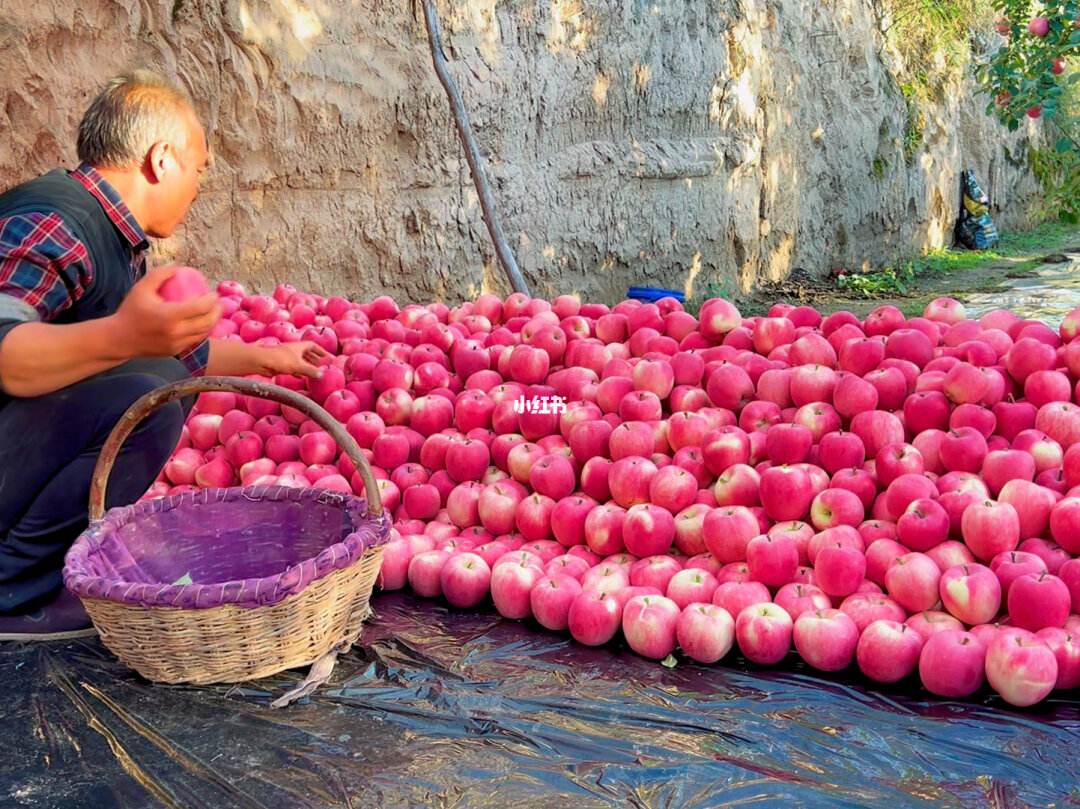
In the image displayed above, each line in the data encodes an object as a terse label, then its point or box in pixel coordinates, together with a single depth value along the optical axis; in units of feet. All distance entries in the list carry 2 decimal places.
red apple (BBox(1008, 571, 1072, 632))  6.22
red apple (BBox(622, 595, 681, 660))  6.88
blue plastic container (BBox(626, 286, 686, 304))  21.15
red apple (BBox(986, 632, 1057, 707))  5.87
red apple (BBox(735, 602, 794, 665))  6.64
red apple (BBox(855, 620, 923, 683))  6.34
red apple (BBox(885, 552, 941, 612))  6.69
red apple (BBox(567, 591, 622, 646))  7.09
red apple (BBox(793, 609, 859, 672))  6.51
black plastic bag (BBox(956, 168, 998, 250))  41.83
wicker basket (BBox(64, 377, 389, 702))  6.20
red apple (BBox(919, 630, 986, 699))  6.11
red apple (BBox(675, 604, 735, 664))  6.74
